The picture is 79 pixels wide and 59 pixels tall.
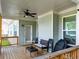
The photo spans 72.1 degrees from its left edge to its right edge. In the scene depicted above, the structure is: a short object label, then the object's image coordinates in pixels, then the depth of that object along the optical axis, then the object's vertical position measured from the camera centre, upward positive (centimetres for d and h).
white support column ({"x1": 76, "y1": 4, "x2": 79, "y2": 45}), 168 -7
